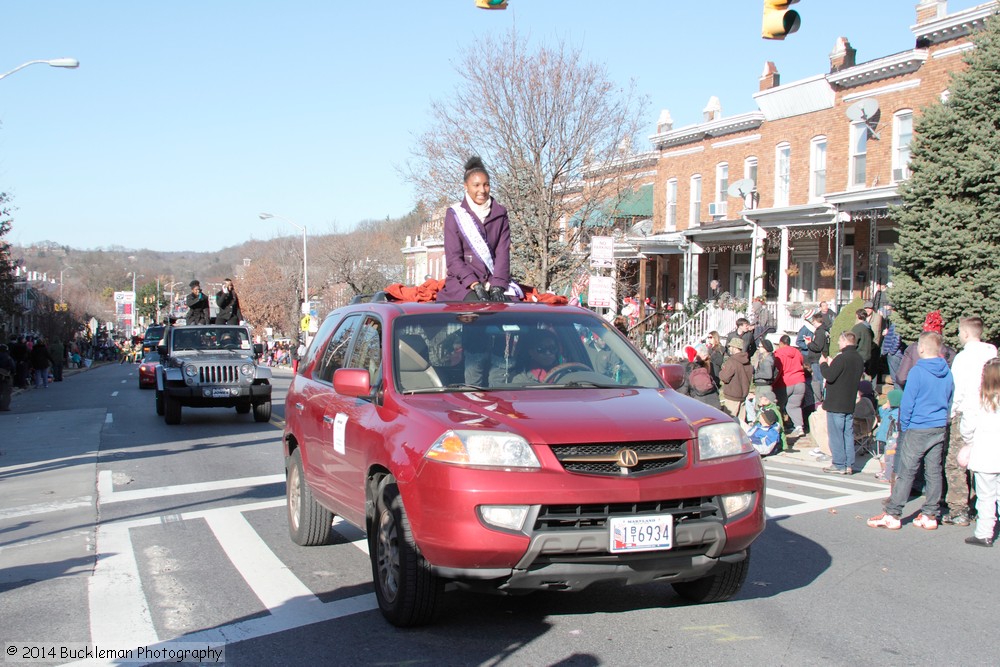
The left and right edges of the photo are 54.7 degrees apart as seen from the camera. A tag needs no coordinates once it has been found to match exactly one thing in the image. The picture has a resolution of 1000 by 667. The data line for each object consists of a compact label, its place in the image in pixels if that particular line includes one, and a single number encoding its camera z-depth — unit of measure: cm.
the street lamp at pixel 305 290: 5236
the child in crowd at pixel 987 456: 790
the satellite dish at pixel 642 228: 3444
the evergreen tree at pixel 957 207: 1734
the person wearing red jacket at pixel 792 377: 1514
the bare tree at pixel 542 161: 2642
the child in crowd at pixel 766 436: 1407
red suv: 475
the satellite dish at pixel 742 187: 2895
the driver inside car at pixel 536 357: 594
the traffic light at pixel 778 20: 1017
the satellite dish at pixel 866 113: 2450
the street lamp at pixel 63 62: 2056
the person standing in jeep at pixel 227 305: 2009
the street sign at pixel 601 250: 1853
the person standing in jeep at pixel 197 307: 2070
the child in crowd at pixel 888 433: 1082
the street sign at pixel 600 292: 1866
